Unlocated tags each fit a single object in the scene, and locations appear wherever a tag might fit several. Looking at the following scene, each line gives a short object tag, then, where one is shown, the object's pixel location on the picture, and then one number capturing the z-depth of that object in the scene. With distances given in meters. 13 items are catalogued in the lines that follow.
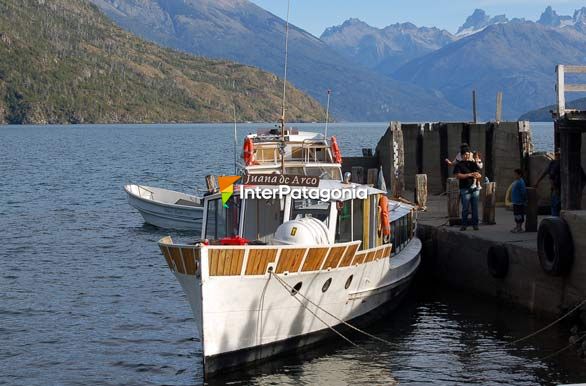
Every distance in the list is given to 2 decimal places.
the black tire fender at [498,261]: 23.44
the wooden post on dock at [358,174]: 38.16
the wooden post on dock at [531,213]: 25.14
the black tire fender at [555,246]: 20.63
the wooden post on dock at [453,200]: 27.81
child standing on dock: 25.45
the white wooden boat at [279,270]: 17.83
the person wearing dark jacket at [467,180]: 26.80
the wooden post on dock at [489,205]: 27.27
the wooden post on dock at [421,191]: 32.44
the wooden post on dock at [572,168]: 24.17
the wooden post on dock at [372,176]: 37.28
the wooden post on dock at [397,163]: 37.06
